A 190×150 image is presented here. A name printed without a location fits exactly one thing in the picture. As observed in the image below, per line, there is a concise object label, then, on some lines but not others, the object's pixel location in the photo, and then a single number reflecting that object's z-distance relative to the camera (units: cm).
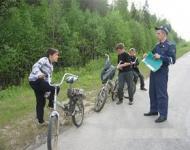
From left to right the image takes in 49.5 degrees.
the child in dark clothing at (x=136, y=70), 691
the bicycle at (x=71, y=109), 364
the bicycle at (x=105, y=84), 539
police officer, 467
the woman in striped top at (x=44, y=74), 411
